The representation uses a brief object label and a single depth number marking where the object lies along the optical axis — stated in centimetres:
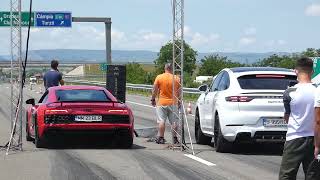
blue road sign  4459
